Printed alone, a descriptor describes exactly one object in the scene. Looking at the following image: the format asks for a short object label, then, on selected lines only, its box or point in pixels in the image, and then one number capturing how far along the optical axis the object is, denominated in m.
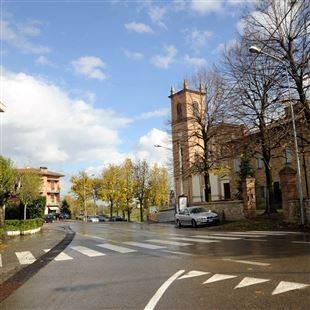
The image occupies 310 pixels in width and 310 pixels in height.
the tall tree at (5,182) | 22.88
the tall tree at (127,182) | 52.45
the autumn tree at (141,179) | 52.21
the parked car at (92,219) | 56.44
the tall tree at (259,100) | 19.90
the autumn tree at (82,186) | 64.66
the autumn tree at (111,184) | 54.24
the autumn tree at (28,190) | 35.65
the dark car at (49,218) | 51.70
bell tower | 29.46
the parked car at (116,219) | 56.97
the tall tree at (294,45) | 18.39
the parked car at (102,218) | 57.03
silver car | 23.68
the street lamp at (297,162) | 17.20
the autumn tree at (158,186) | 52.97
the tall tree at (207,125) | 28.30
